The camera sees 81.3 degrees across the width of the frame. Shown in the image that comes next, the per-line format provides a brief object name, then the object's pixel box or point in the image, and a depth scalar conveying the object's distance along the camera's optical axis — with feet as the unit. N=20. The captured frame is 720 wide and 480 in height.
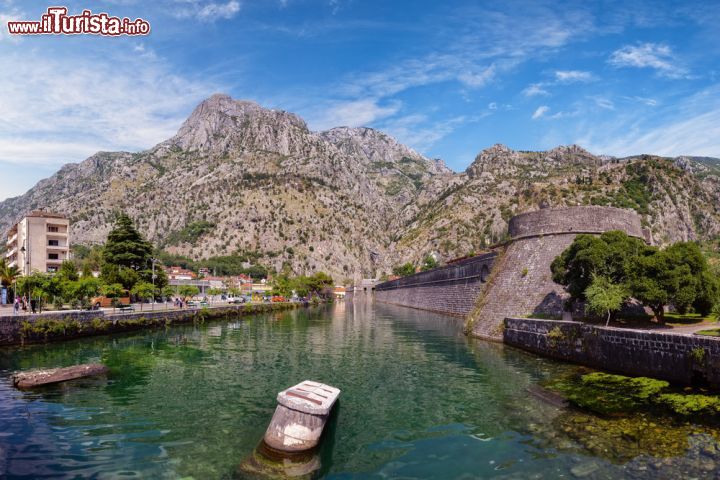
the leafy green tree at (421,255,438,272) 491.72
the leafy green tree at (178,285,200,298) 271.49
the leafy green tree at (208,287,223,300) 352.08
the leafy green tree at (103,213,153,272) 230.07
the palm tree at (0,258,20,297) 219.82
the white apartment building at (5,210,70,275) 281.80
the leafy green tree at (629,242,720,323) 77.41
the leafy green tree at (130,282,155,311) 205.77
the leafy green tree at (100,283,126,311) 183.11
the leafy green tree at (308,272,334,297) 457.60
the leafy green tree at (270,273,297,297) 405.18
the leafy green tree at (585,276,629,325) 82.64
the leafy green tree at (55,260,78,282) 176.49
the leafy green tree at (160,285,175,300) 256.48
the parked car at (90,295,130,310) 185.70
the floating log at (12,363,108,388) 65.51
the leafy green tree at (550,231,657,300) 92.99
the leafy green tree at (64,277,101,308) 148.77
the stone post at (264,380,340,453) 38.81
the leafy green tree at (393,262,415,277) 558.56
